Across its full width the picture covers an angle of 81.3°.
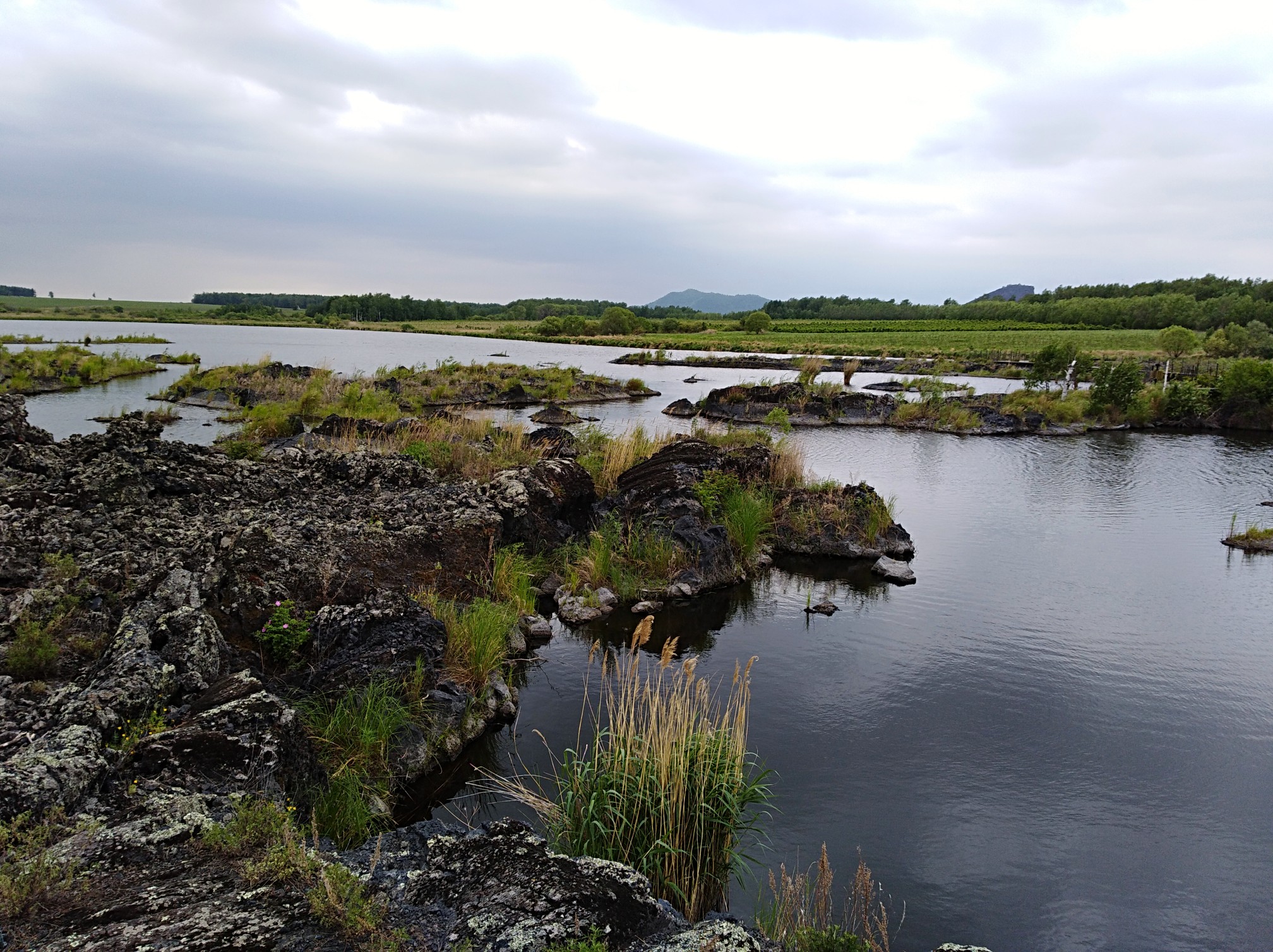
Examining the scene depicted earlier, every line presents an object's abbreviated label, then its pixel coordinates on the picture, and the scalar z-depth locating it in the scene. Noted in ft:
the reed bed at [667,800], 18.58
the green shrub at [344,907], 12.01
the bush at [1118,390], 115.44
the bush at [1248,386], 110.73
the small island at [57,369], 110.63
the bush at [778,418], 98.84
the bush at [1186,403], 115.24
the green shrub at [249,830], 13.80
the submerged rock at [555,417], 104.88
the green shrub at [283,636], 25.85
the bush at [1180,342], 219.61
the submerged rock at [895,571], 45.68
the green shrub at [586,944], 12.34
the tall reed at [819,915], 14.66
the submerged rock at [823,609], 41.04
